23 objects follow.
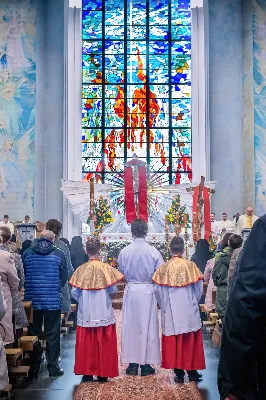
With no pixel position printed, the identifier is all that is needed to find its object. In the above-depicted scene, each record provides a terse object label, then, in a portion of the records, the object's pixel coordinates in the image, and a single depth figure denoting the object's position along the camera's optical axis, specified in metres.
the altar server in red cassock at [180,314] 5.95
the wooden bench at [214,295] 7.93
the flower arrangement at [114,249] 12.91
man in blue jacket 6.13
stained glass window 18.05
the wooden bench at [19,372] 5.64
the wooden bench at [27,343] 5.81
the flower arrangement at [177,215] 12.54
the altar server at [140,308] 6.32
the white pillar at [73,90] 17.47
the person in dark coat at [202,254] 9.98
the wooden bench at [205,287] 9.23
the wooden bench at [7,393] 5.34
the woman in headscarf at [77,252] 10.08
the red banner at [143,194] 13.12
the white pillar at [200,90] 17.39
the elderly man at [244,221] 13.54
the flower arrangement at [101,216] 12.16
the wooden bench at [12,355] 5.32
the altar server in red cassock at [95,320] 5.91
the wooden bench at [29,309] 5.92
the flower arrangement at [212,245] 11.30
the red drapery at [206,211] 12.37
